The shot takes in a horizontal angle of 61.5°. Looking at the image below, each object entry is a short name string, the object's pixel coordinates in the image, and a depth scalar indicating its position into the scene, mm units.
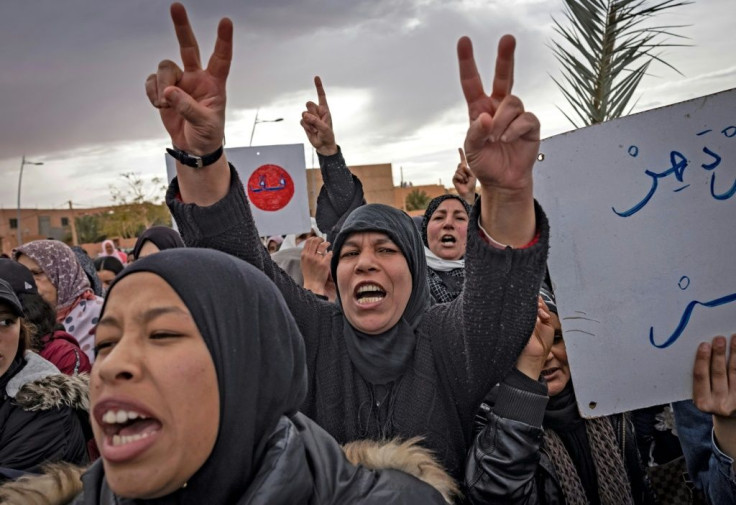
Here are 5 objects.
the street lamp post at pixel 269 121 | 18078
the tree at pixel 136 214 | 42850
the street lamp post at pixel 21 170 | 34131
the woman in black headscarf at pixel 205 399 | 1185
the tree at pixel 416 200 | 56644
